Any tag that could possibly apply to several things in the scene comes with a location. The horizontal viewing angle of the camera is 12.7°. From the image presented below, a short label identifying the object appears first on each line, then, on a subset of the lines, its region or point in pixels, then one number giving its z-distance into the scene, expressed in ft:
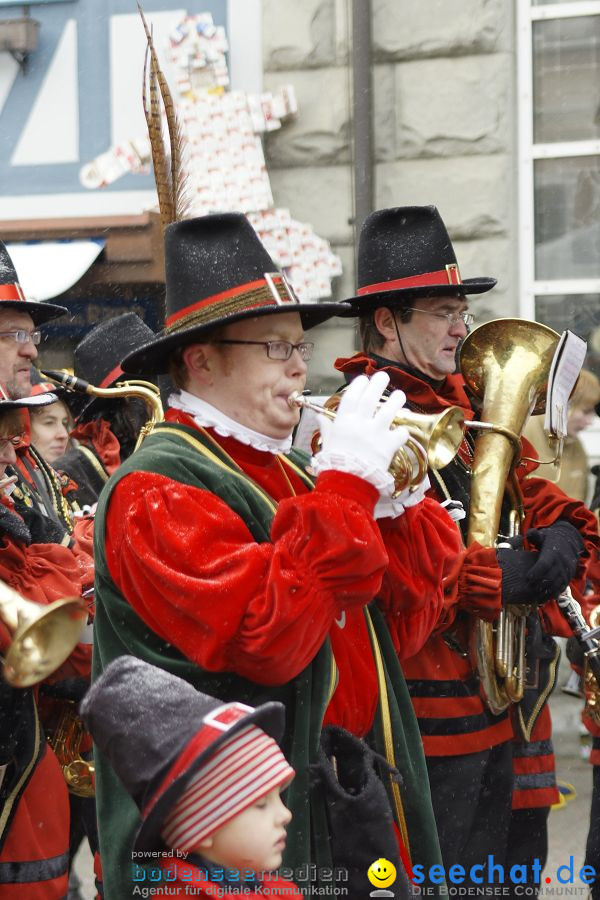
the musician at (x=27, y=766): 23.90
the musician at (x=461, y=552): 25.85
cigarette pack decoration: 50.75
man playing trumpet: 17.16
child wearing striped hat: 15.55
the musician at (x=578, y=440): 45.93
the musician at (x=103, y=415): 34.61
